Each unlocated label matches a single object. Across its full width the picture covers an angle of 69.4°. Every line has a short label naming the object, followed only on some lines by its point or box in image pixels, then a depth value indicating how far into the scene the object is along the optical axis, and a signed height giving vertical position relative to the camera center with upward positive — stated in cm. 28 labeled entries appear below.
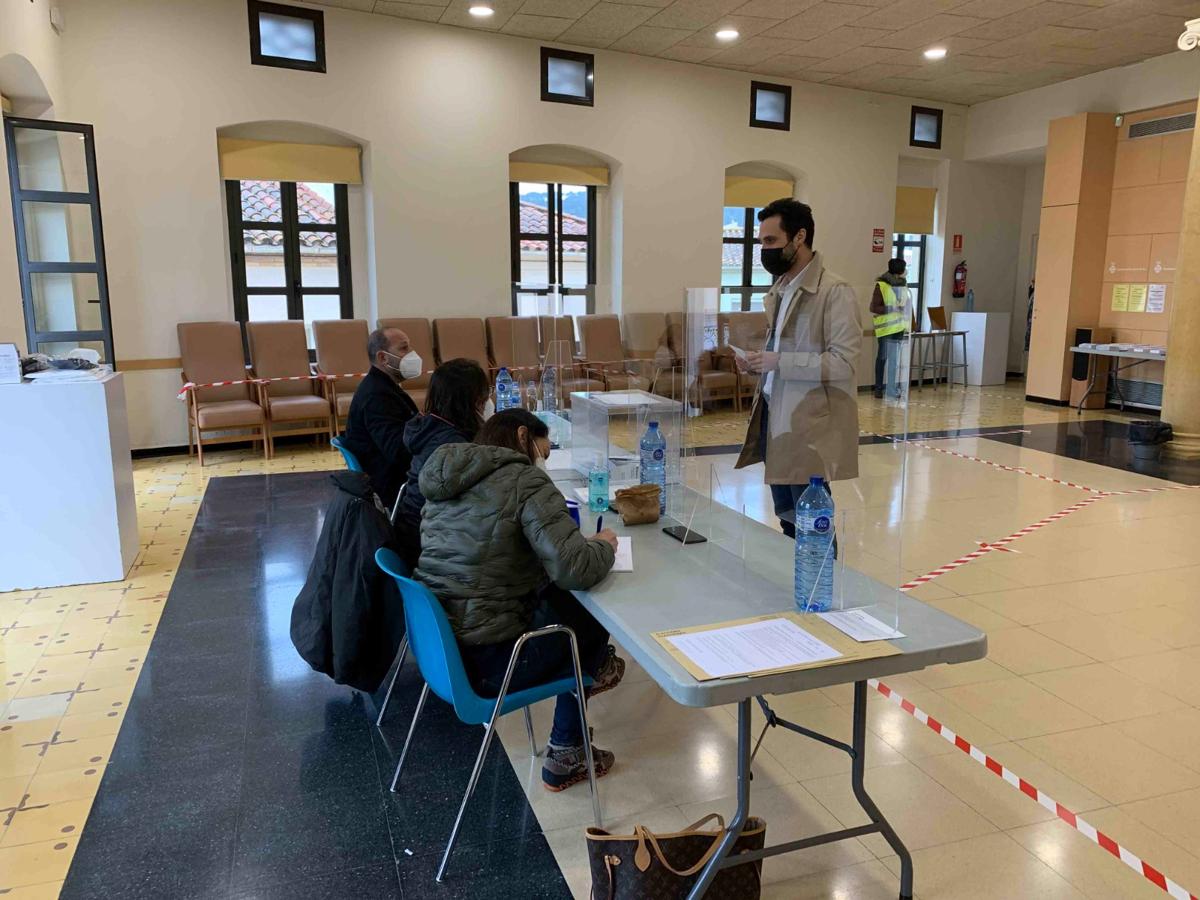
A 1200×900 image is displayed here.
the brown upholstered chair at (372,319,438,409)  786 -41
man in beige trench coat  233 -17
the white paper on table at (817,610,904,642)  180 -68
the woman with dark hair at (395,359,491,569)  300 -42
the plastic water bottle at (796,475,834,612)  190 -55
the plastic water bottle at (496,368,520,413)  473 -50
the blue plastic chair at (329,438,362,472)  361 -65
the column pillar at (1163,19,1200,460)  713 -32
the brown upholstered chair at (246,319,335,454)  720 -71
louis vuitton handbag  178 -115
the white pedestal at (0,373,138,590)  398 -87
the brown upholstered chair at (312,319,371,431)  753 -50
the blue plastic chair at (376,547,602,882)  205 -90
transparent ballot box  283 -44
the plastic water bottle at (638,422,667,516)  283 -51
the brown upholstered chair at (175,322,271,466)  705 -62
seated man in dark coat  368 -53
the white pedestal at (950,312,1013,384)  1154 -53
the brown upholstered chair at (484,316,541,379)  601 -35
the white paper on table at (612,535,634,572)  226 -67
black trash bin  709 -109
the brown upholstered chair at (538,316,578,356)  512 -19
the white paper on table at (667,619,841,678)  168 -69
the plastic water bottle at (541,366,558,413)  445 -46
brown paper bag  263 -61
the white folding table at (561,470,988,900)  168 -70
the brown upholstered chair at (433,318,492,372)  814 -36
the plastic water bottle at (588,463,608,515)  287 -62
